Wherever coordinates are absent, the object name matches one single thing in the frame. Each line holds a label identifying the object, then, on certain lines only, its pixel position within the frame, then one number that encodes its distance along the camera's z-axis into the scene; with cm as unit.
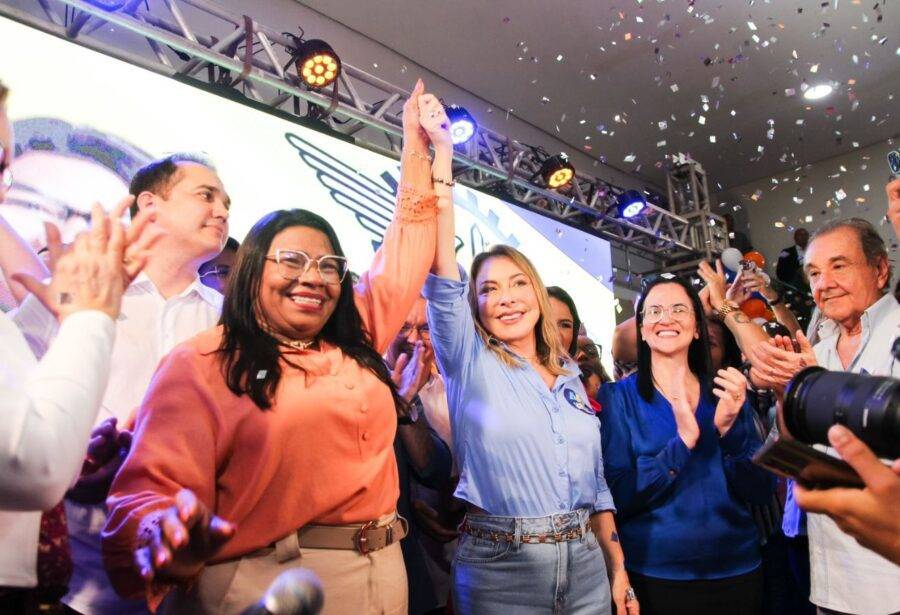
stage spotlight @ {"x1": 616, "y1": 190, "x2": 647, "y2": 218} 729
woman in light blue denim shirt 176
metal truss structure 367
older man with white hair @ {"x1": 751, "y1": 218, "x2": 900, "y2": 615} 196
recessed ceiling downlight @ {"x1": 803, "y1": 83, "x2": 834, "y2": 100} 709
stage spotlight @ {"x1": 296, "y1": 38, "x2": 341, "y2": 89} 432
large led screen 320
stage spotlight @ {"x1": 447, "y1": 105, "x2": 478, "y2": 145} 536
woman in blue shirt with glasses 214
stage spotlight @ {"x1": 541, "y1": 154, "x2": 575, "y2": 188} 628
